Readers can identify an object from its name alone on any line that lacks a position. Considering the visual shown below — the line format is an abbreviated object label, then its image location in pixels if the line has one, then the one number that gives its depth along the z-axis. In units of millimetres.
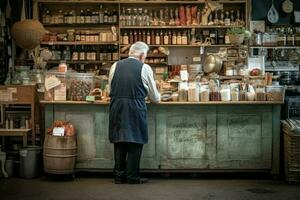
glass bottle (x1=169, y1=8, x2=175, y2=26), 9305
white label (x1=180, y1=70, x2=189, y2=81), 6688
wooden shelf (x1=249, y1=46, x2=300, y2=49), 8992
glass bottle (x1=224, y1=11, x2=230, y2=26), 9288
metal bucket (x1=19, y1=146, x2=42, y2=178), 6430
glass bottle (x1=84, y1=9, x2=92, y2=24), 9455
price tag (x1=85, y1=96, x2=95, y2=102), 6340
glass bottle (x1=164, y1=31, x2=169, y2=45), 9383
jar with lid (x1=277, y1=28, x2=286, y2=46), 9023
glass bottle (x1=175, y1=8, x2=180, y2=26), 9302
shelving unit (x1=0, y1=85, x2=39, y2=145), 6754
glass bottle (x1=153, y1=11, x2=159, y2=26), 9281
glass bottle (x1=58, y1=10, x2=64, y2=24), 9435
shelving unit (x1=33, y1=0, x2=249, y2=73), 9305
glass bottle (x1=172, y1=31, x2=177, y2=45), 9383
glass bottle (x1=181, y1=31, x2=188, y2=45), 9375
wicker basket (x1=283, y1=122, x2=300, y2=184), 6125
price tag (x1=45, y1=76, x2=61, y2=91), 6453
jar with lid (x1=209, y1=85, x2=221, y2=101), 6406
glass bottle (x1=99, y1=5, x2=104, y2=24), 9453
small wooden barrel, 6188
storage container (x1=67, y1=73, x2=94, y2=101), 6457
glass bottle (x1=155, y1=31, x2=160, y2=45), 9375
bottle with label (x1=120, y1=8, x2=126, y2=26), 9305
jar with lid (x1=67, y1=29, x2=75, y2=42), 9406
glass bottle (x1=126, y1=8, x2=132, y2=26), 9305
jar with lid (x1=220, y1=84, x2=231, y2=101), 6391
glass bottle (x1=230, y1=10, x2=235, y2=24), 9391
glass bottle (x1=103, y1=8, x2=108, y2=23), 9453
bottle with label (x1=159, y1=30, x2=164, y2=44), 9397
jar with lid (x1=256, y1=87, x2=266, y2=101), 6410
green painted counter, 6434
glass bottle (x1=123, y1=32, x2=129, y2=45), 9336
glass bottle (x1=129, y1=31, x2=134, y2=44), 9383
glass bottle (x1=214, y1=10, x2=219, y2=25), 9288
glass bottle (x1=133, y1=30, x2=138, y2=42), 9406
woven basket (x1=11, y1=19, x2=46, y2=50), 7195
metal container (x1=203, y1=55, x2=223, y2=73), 8320
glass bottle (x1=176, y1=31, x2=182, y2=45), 9383
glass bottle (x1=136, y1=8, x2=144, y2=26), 9289
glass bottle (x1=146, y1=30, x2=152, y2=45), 9367
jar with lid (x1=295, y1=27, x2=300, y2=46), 9084
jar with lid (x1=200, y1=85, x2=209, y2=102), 6395
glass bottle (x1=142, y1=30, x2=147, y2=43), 9377
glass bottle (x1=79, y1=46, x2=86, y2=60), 9467
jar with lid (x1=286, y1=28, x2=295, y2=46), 9062
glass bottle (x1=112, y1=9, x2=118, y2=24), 9461
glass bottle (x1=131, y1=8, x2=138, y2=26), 9305
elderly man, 6043
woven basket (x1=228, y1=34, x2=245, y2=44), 7722
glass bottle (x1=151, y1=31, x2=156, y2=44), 9375
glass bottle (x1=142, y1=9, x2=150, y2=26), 9288
